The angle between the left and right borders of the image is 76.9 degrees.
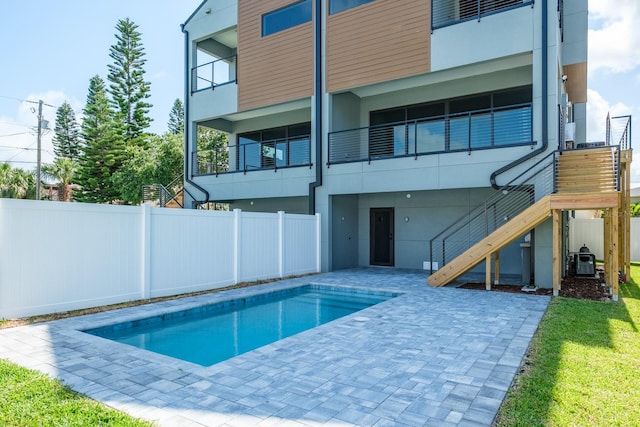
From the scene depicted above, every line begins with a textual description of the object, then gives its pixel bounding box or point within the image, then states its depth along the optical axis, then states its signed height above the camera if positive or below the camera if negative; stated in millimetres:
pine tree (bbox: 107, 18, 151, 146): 30219 +10318
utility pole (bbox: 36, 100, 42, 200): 22805 +4282
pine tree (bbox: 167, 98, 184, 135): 36931 +9328
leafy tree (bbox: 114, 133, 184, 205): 24109 +3047
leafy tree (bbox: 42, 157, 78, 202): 30047 +3351
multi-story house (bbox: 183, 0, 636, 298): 9500 +3418
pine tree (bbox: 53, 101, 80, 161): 35469 +7443
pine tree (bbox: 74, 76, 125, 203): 28078 +4378
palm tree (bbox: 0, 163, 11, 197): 26125 +2506
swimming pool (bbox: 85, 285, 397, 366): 5574 -1796
